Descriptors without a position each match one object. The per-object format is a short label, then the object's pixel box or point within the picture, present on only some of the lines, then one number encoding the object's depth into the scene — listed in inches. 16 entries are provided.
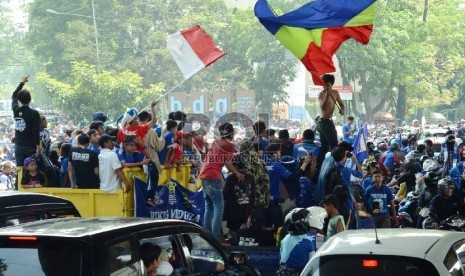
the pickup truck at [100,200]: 541.3
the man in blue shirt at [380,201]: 589.9
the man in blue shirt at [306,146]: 588.4
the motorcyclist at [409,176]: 774.5
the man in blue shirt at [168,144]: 597.2
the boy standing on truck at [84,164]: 556.4
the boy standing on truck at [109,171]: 536.1
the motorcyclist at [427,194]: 630.8
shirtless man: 548.1
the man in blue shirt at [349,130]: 974.7
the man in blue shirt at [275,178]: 540.1
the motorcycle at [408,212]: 670.2
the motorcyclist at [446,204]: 593.3
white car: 271.1
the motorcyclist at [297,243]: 405.4
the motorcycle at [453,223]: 574.0
